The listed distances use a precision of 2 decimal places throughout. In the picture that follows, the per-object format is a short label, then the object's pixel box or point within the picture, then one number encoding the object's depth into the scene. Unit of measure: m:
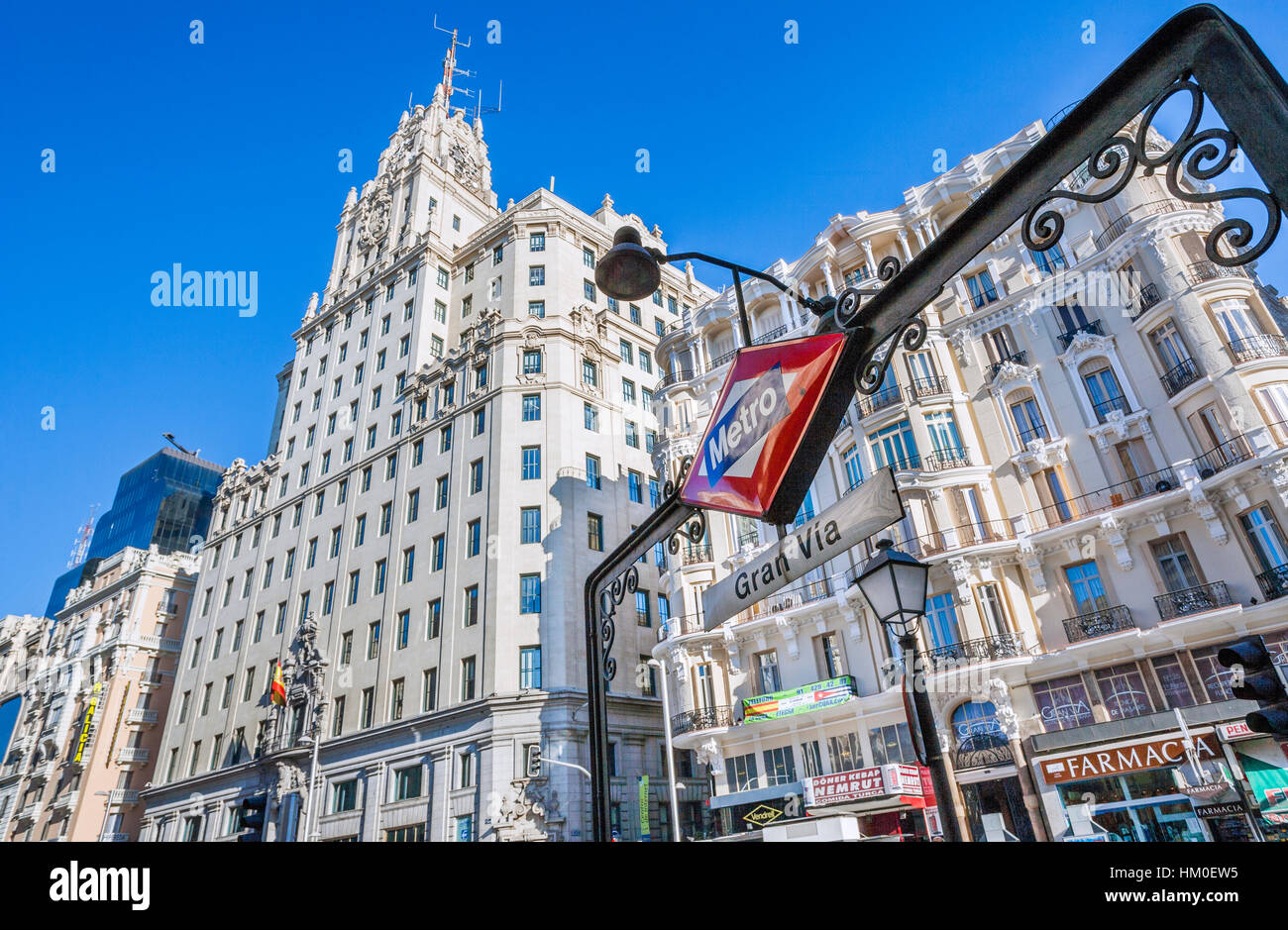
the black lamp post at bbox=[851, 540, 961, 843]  6.88
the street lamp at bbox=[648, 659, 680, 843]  29.77
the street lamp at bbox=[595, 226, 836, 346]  6.32
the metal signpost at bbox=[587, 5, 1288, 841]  2.98
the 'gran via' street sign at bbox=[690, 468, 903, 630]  4.91
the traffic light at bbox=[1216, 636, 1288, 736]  6.11
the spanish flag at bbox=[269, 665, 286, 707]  43.66
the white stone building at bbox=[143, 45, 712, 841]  37.28
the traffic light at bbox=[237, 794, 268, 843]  13.22
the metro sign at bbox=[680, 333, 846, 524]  4.73
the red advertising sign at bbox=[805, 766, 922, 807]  24.62
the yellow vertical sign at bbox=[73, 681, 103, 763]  57.62
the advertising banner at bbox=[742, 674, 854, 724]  28.31
